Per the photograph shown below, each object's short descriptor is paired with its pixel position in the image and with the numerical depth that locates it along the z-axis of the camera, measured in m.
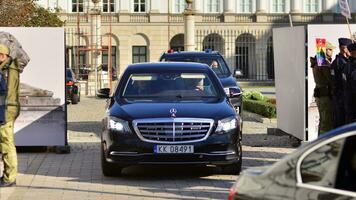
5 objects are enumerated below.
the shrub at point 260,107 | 21.22
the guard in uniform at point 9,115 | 10.12
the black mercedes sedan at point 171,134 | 10.53
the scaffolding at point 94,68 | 40.66
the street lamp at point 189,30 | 40.81
